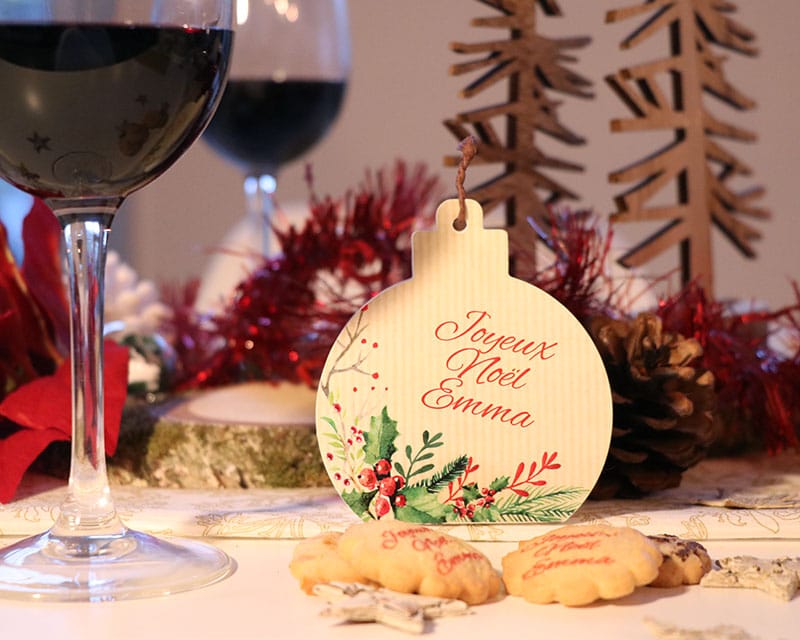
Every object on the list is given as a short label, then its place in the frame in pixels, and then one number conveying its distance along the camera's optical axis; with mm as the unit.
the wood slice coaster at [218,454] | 875
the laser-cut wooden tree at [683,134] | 958
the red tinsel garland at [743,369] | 894
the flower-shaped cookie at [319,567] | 715
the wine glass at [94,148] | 724
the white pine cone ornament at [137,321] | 1007
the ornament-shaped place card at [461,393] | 788
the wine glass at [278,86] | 1135
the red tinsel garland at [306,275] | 988
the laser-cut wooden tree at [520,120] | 941
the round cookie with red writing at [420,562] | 701
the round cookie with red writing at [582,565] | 699
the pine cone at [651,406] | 823
